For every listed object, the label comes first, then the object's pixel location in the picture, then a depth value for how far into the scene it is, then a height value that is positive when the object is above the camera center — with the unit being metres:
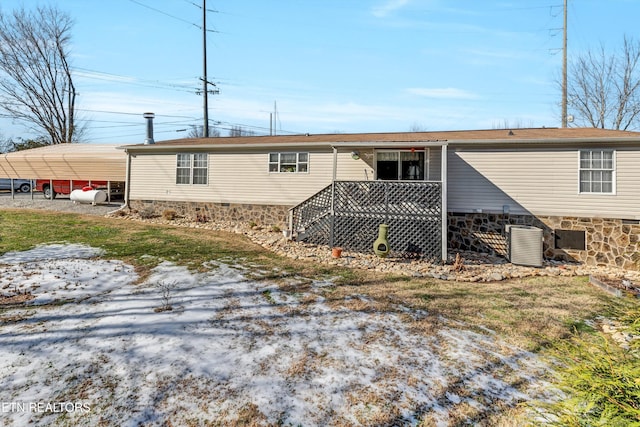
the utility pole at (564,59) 18.52 +9.32
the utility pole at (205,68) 24.67 +11.39
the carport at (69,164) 16.70 +2.61
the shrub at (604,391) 1.68 -1.00
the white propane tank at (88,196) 16.39 +0.79
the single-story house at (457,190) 8.93 +0.80
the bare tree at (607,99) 21.61 +8.47
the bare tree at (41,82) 26.34 +11.43
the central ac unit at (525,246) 8.72 -0.83
